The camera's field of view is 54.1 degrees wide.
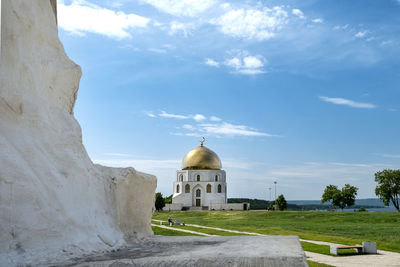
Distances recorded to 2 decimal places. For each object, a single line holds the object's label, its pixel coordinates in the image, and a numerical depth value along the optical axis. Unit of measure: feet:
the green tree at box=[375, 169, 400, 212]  176.24
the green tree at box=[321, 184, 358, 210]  195.72
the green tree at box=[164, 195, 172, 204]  257.09
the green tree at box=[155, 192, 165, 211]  224.88
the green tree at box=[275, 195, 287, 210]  201.98
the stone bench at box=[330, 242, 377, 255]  51.88
